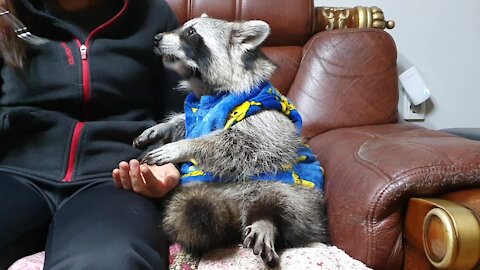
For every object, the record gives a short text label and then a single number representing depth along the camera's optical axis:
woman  1.07
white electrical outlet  2.17
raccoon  1.10
